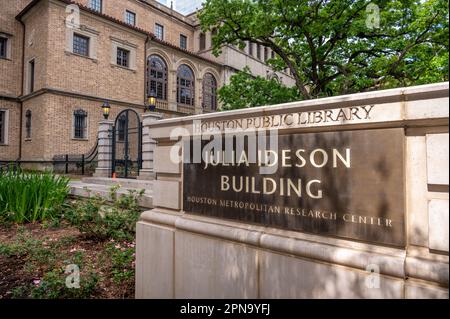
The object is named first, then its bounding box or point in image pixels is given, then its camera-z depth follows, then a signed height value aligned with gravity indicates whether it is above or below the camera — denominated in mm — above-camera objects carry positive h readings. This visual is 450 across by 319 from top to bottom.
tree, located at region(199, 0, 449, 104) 11465 +5718
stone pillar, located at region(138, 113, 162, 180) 9539 +404
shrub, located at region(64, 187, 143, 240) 5309 -856
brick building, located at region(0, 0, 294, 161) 17875 +6581
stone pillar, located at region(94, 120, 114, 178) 11836 +855
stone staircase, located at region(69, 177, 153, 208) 5461 -450
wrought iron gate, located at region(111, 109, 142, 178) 10495 +1020
